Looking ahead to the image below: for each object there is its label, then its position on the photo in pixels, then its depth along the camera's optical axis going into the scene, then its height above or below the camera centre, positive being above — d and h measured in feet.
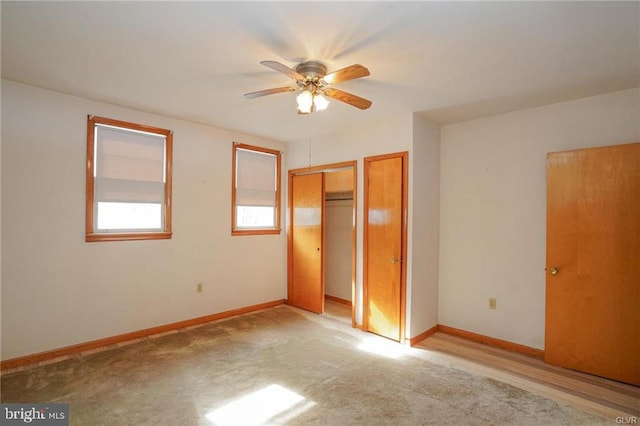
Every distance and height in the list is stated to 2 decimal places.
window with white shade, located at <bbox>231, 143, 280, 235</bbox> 14.48 +1.27
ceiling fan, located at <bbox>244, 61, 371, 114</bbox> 7.01 +3.18
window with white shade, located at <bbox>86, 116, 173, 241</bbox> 10.54 +1.27
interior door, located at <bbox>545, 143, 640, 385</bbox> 8.63 -1.29
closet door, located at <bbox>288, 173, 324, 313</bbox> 14.75 -1.28
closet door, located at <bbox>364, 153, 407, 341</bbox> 11.49 -1.05
